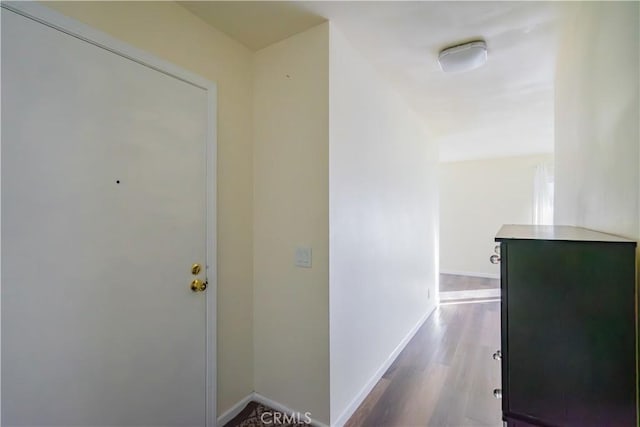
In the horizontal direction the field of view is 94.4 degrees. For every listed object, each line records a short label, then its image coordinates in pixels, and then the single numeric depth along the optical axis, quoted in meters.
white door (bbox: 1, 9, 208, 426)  1.06
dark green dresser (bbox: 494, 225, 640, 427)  0.78
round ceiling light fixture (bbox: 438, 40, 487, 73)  1.86
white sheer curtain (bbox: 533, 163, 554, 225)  5.11
